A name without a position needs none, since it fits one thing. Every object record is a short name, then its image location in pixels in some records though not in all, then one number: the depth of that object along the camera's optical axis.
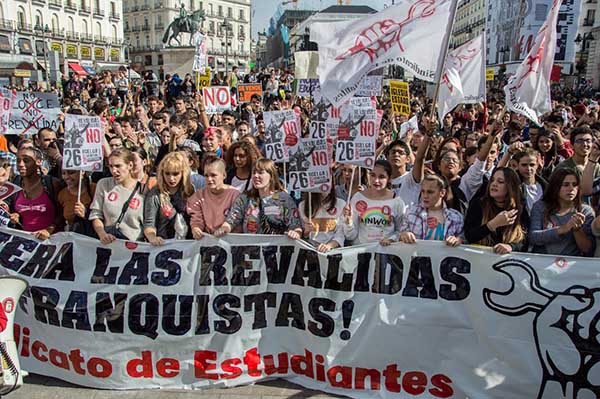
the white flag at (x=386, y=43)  4.71
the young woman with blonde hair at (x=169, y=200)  4.39
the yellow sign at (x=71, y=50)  71.50
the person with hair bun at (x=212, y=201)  4.39
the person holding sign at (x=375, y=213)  4.18
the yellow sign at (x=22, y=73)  31.02
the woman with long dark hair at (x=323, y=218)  4.25
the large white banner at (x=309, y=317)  3.62
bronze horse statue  57.47
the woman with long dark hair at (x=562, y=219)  3.89
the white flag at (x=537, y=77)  5.51
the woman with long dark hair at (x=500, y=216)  3.92
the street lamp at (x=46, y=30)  61.52
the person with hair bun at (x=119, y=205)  4.40
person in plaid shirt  4.11
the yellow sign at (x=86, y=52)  73.62
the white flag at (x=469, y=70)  6.86
